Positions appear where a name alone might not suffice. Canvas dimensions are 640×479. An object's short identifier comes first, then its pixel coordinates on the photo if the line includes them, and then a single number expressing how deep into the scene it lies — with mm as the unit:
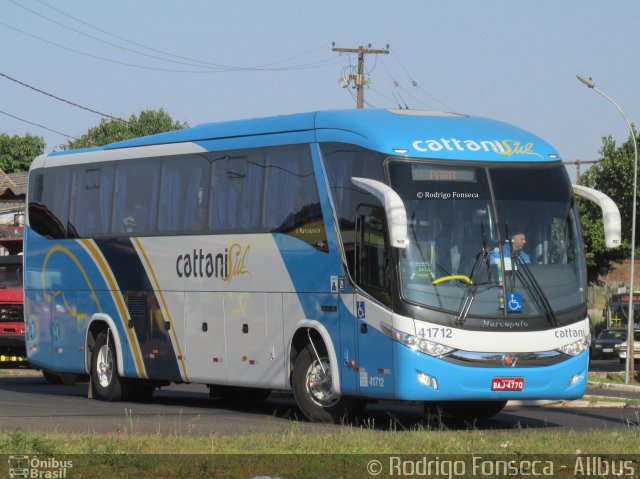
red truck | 29734
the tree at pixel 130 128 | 91688
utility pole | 54031
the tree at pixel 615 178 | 58094
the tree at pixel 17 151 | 96750
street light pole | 37156
